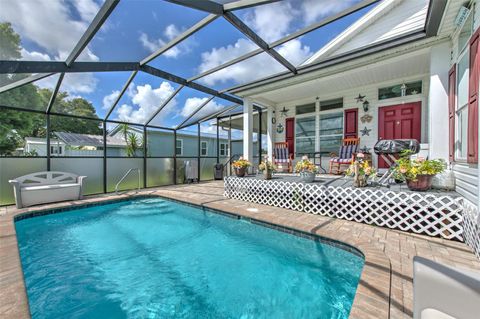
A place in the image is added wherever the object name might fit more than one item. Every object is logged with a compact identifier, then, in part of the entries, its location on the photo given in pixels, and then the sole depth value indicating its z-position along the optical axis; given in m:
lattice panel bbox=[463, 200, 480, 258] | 2.32
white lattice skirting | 3.01
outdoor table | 7.09
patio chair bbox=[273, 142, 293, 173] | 7.60
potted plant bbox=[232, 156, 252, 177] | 6.09
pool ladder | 7.21
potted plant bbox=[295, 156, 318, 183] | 4.77
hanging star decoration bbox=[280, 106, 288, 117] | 8.15
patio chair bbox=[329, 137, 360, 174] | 6.20
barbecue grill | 4.03
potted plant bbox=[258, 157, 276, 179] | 5.39
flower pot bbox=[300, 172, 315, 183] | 4.77
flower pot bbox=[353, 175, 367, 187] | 4.01
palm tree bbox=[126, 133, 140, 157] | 8.77
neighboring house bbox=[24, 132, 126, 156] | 6.44
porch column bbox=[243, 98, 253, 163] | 7.27
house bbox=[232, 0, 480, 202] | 3.02
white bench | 5.03
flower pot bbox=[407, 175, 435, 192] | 3.33
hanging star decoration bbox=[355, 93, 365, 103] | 6.47
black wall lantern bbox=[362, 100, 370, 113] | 6.34
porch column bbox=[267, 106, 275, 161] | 8.28
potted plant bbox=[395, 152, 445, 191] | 3.33
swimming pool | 2.06
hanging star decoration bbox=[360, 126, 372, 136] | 6.39
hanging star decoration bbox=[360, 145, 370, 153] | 6.18
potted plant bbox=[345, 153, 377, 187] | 4.00
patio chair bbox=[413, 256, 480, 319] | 1.03
